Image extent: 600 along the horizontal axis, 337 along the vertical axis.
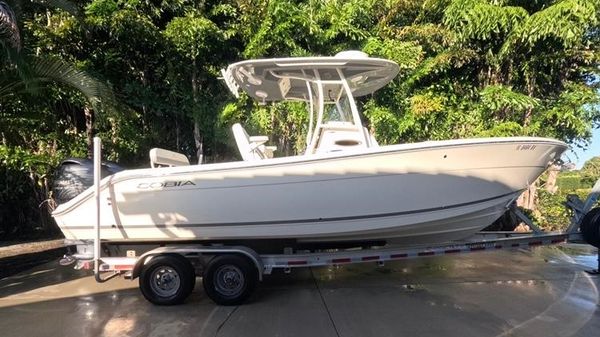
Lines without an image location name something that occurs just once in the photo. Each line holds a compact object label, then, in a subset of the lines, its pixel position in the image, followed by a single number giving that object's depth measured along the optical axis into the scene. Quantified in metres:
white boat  5.58
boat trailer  5.71
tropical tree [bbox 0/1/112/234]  6.74
